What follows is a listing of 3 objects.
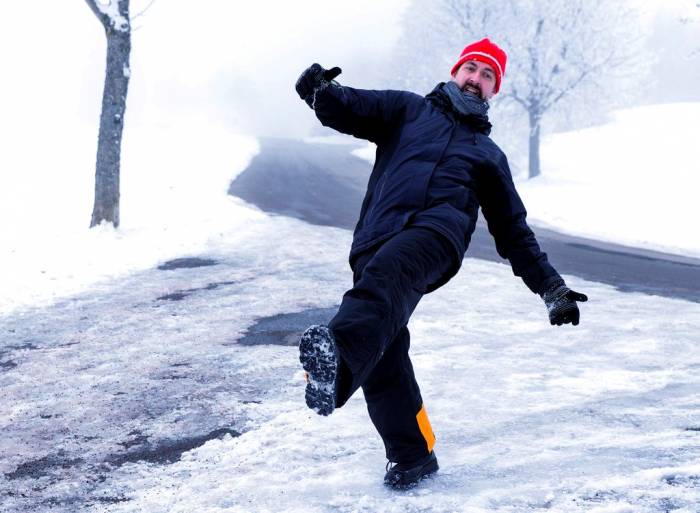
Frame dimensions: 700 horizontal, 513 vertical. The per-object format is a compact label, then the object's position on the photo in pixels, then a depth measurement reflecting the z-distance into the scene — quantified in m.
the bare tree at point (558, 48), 25.77
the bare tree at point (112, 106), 10.80
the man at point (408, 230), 2.61
